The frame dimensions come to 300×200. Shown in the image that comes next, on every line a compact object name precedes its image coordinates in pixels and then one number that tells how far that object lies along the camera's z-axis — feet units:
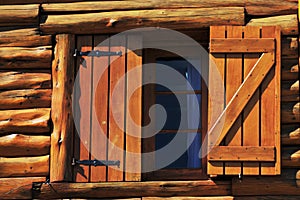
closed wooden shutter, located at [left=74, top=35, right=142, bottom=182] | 38.22
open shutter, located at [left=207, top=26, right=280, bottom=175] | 37.15
